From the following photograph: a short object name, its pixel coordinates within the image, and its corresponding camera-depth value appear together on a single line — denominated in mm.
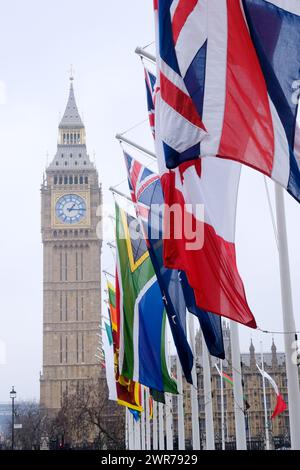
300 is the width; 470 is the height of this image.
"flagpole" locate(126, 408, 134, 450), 62475
